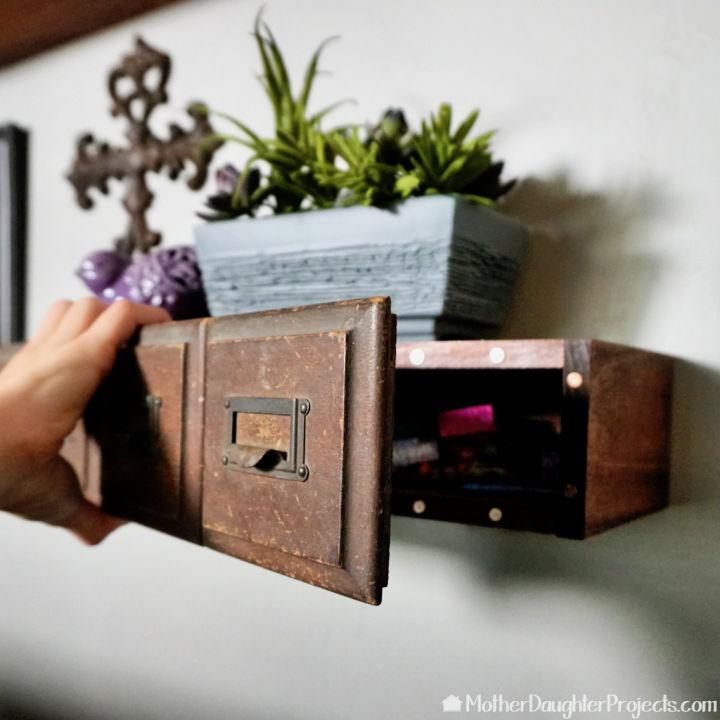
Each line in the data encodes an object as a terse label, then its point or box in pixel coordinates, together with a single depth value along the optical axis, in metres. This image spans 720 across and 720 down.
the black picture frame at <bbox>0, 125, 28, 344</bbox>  1.33
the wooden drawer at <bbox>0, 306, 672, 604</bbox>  0.46
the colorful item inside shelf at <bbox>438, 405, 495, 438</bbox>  0.69
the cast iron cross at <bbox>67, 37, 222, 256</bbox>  1.10
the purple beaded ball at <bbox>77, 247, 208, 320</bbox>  0.81
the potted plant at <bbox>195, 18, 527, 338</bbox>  0.63
